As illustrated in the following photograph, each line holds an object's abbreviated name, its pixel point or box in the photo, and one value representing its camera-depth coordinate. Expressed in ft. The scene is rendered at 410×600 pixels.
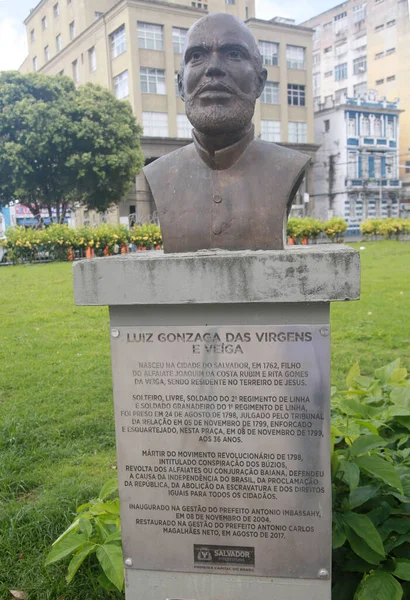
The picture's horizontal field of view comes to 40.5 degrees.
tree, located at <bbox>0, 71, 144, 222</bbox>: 72.54
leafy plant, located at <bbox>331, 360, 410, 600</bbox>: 6.66
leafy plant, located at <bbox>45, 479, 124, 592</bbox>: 7.30
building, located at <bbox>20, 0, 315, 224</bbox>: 94.27
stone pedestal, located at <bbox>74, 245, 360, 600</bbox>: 6.33
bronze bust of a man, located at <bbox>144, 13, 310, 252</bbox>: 7.51
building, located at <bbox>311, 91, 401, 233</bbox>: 119.96
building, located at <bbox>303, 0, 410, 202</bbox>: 136.36
